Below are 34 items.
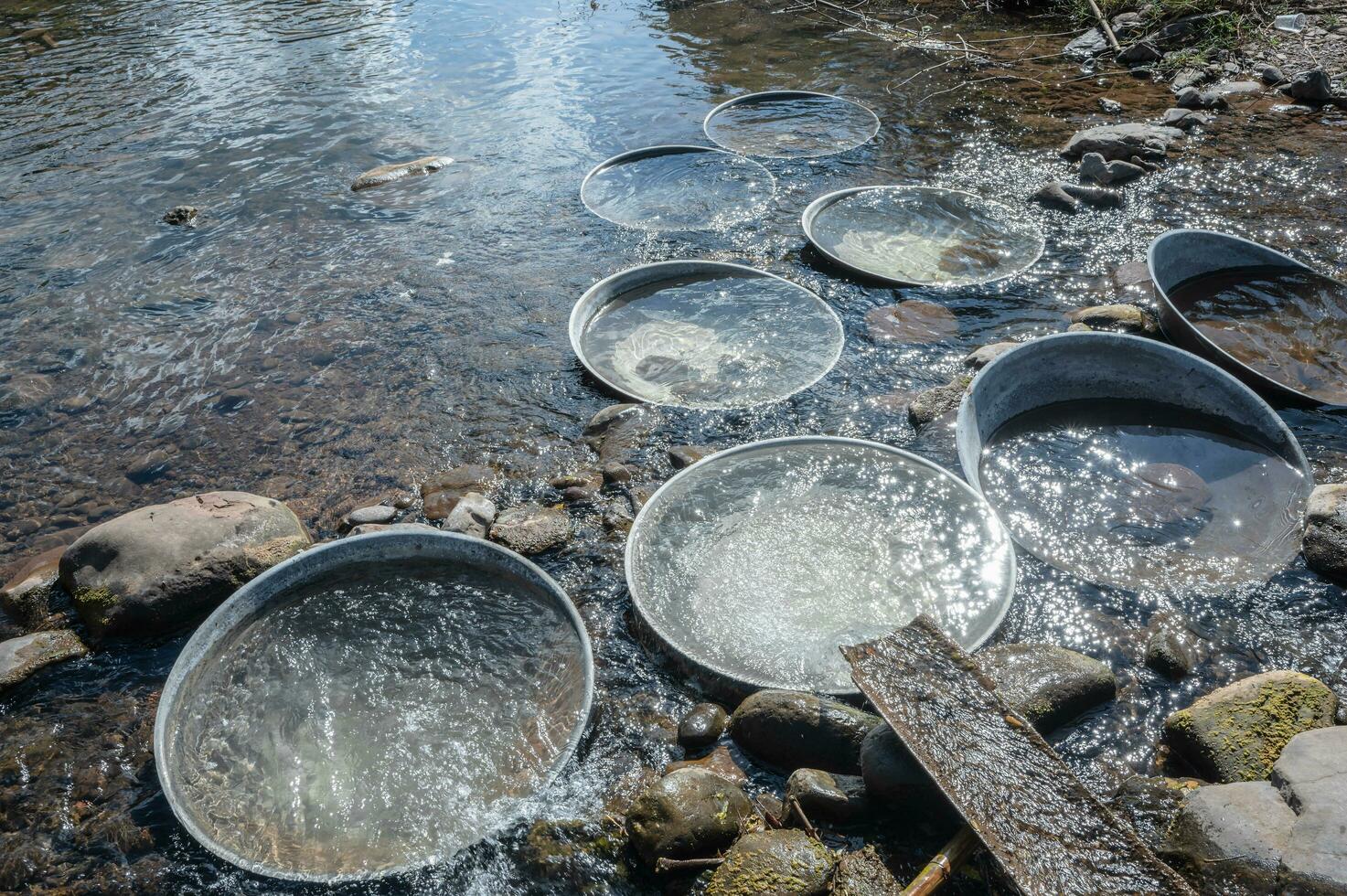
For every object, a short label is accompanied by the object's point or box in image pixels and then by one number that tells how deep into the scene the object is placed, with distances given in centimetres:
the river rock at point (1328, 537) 312
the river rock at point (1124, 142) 623
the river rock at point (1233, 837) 202
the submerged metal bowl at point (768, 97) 784
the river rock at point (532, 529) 357
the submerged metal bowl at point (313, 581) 254
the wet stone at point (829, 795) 244
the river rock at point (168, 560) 332
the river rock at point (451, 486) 385
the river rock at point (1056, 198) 575
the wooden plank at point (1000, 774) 197
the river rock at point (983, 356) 439
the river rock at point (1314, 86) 680
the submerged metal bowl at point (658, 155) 671
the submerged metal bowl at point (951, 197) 511
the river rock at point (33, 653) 316
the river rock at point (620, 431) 405
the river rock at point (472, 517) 364
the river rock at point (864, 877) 214
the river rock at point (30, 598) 344
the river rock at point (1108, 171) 595
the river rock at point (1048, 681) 263
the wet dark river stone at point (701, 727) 276
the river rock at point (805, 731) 259
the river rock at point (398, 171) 693
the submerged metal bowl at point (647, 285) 446
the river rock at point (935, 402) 406
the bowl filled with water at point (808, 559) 300
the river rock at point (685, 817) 236
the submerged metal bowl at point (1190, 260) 417
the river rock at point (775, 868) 220
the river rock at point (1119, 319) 453
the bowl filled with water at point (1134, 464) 332
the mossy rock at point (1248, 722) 242
